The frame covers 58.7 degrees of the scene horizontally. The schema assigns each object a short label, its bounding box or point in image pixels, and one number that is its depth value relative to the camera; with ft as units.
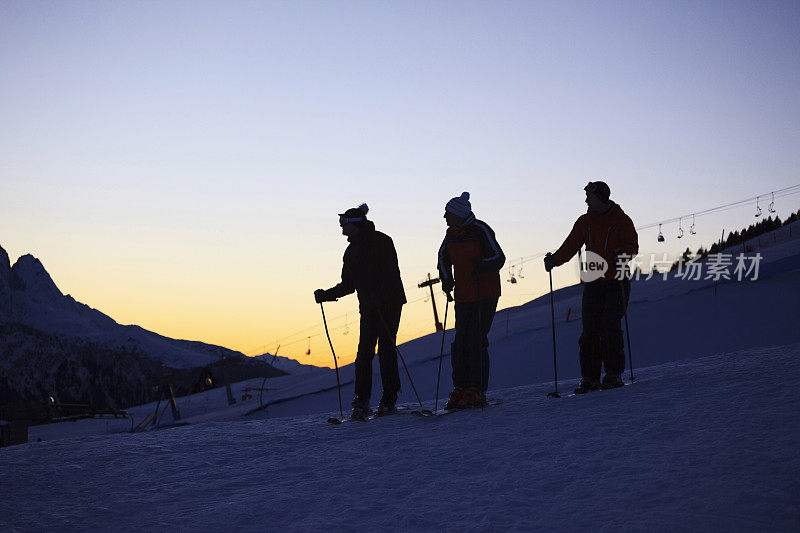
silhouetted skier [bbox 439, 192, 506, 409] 20.92
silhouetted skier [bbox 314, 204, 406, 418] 22.30
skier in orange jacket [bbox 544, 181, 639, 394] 20.74
